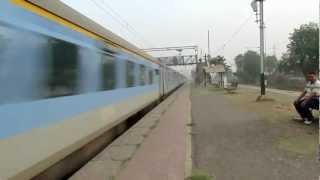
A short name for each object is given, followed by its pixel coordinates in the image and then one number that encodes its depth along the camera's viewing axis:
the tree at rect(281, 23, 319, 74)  33.05
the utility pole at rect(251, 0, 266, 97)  12.65
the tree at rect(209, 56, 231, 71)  37.02
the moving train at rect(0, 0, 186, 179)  2.59
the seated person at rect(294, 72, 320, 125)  6.08
